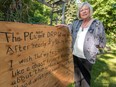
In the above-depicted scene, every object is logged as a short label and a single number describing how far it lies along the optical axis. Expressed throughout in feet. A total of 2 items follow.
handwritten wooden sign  2.45
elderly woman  3.76
